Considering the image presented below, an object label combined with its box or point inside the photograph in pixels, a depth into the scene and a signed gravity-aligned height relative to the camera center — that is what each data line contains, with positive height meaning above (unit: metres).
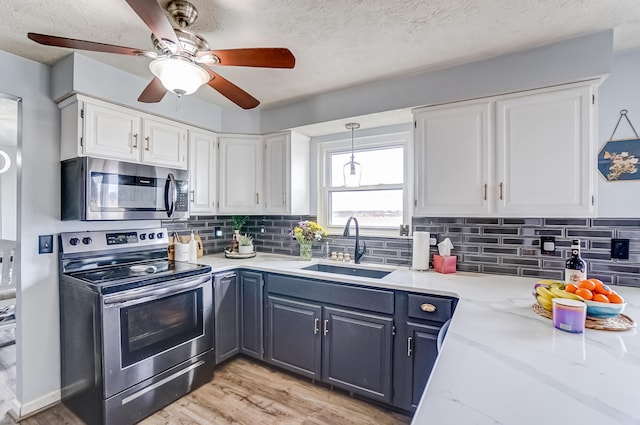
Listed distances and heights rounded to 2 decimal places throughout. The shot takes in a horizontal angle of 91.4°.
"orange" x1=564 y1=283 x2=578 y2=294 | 1.41 -0.36
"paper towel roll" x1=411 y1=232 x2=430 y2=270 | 2.38 -0.31
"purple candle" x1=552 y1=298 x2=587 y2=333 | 1.20 -0.41
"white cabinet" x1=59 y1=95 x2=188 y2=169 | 2.09 +0.56
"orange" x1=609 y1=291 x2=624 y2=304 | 1.30 -0.37
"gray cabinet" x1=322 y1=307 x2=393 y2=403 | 2.06 -0.98
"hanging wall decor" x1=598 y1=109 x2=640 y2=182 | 1.89 +0.32
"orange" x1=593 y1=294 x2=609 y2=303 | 1.30 -0.37
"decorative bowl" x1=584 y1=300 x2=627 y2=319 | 1.27 -0.41
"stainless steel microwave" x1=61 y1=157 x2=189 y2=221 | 2.08 +0.14
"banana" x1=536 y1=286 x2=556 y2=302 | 1.41 -0.38
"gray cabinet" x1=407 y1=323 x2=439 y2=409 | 1.91 -0.89
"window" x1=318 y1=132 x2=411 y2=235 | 2.79 +0.22
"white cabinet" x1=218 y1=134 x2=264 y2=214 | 3.07 +0.36
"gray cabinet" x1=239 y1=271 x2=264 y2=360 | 2.61 -0.89
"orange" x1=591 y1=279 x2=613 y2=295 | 1.35 -0.35
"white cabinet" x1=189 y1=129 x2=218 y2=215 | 2.84 +0.37
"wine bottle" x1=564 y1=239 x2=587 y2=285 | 1.69 -0.32
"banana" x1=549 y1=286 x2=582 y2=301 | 1.33 -0.37
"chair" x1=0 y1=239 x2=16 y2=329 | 3.16 -0.81
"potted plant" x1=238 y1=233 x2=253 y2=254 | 3.10 -0.35
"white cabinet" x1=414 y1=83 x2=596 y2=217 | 1.84 +0.35
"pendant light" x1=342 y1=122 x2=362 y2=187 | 2.89 +0.35
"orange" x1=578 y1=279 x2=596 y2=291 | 1.39 -0.34
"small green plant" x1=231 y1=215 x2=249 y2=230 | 3.42 -0.12
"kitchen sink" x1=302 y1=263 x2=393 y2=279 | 2.57 -0.53
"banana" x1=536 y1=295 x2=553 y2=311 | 1.40 -0.42
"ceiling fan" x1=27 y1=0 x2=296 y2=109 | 1.30 +0.68
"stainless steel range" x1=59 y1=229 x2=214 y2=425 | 1.85 -0.78
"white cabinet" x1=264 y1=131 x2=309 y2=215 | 2.96 +0.36
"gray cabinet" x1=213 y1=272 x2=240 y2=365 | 2.54 -0.89
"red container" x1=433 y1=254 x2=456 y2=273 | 2.31 -0.40
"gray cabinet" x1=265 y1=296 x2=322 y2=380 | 2.33 -0.98
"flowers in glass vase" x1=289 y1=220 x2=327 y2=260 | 2.92 -0.22
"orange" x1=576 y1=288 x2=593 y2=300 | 1.33 -0.36
